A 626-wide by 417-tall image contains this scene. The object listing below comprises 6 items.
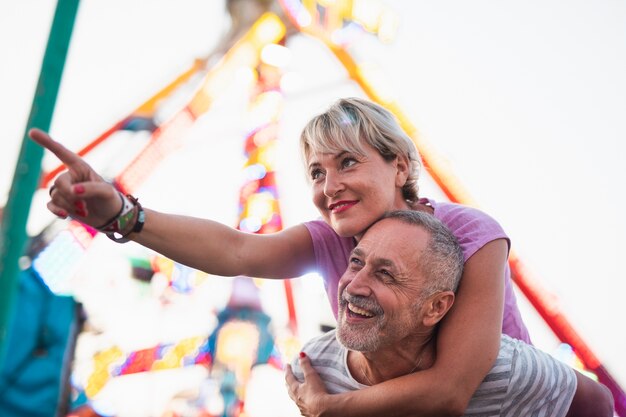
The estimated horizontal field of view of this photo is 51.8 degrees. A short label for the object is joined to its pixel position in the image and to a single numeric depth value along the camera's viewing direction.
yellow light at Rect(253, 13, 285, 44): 6.57
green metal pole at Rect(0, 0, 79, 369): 1.22
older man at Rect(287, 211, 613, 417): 1.78
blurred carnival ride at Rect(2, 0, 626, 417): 5.13
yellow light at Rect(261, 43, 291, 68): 6.59
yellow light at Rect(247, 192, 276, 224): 6.05
